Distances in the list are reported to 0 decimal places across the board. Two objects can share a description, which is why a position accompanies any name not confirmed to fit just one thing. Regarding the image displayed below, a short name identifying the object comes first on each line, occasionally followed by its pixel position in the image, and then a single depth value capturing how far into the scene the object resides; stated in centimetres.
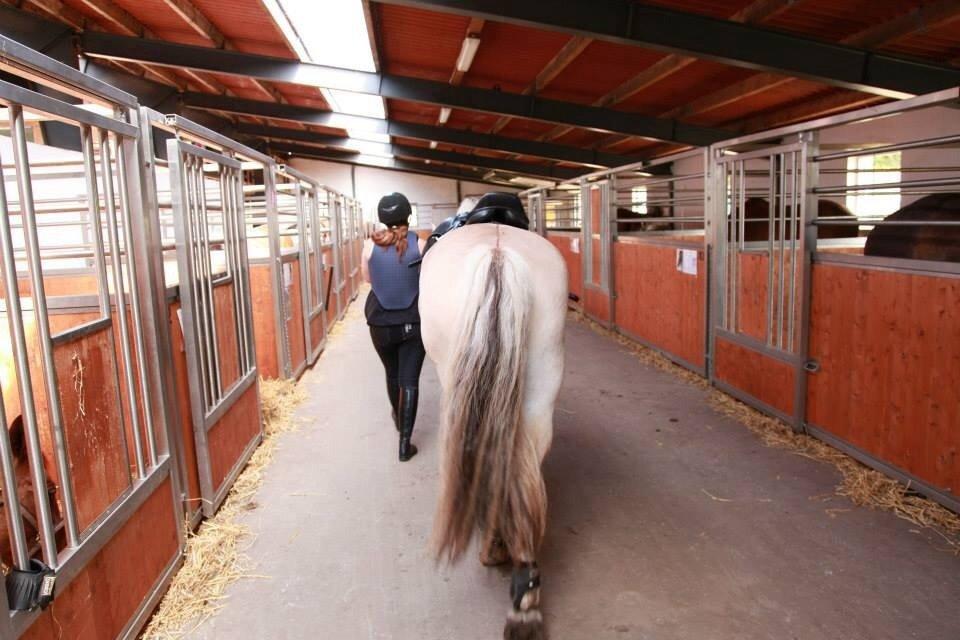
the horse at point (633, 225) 947
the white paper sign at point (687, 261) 498
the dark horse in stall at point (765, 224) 638
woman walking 322
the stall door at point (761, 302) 352
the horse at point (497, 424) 178
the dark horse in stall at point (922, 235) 326
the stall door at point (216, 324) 250
